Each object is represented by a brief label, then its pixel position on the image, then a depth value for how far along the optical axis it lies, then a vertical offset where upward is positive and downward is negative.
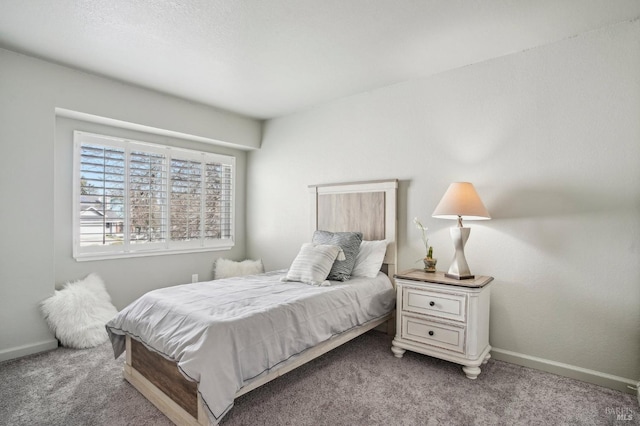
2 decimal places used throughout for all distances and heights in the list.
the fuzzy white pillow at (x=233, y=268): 4.52 -0.80
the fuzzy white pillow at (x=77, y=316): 2.99 -0.99
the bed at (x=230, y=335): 1.81 -0.80
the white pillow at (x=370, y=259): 3.30 -0.48
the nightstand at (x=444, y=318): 2.52 -0.83
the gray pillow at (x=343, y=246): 3.12 -0.35
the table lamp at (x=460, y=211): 2.61 +0.00
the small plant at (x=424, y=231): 3.21 -0.19
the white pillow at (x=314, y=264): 2.98 -0.49
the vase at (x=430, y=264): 2.99 -0.46
